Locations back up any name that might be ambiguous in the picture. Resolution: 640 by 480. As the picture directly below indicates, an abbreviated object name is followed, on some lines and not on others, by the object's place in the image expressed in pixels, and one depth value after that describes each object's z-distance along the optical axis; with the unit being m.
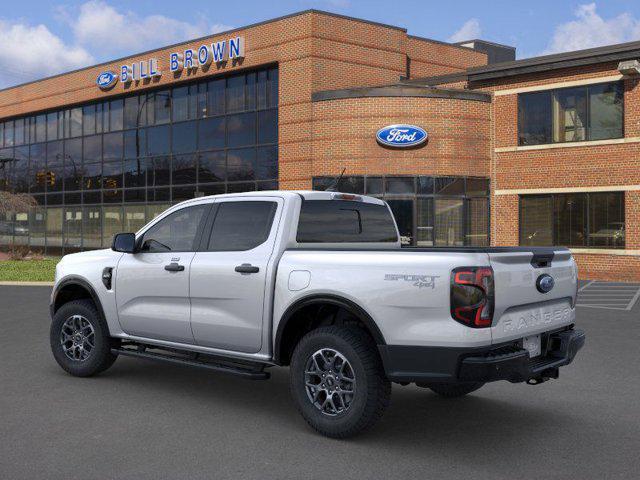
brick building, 22.02
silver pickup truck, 4.77
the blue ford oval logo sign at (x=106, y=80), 31.97
